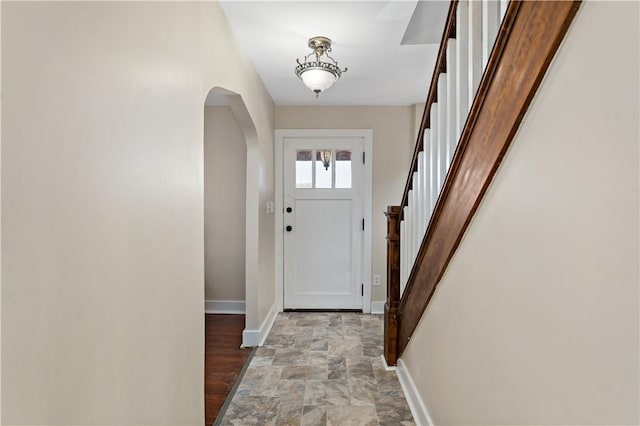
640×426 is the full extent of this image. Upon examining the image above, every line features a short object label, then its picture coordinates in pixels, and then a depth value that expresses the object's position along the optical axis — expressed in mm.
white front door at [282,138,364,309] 3766
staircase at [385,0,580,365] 884
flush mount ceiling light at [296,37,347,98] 2207
